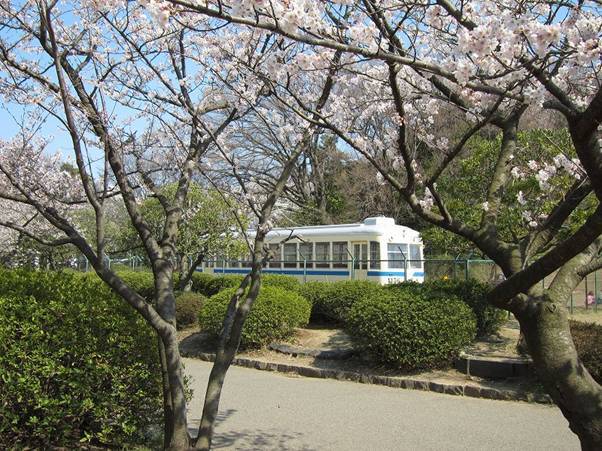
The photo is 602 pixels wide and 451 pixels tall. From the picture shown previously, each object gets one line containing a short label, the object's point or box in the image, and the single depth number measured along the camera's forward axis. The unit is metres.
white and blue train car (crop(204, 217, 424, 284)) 18.00
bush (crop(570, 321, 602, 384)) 7.47
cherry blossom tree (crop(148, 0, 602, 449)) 2.86
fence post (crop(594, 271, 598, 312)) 15.52
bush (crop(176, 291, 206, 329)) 14.59
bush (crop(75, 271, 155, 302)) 17.84
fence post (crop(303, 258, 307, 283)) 17.92
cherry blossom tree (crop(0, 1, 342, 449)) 4.22
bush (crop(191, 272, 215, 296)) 19.09
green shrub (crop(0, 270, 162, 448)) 4.85
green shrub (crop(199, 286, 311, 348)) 11.41
